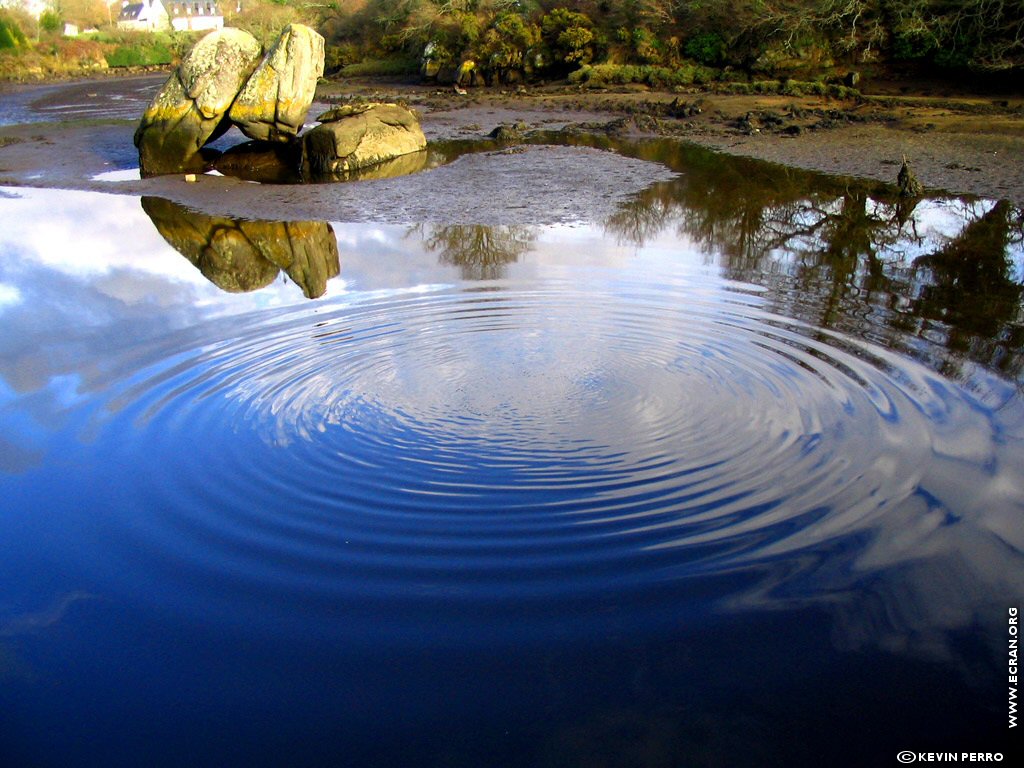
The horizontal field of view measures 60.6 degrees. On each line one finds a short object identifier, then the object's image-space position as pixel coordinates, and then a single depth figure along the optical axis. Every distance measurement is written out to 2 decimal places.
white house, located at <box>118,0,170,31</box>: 90.98
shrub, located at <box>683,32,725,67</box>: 26.89
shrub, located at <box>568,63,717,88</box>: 26.03
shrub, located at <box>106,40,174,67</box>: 55.62
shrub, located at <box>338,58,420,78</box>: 37.38
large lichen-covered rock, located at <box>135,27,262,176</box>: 16.12
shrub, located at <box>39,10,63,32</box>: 60.03
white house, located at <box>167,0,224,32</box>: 90.38
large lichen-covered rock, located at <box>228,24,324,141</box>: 16.23
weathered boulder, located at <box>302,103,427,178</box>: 15.94
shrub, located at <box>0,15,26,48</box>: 47.56
